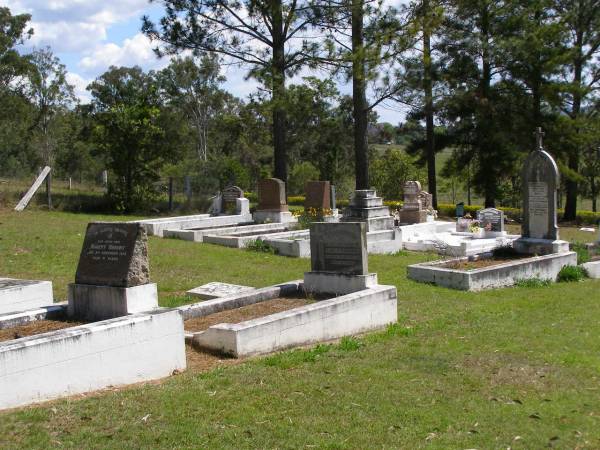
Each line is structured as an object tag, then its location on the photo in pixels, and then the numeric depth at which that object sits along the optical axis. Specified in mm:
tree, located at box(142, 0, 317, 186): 24547
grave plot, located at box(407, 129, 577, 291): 12891
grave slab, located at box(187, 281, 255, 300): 10398
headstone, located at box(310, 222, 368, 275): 9609
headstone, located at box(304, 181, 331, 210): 22734
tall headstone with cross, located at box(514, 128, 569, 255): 15031
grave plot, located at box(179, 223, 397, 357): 7398
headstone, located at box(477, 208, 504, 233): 20722
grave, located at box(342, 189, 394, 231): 19547
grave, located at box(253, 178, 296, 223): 22047
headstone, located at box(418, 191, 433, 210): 24906
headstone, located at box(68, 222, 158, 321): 7347
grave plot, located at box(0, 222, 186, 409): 5664
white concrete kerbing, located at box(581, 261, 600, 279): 14500
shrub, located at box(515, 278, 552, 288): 13086
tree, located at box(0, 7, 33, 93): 38406
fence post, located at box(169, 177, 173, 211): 27578
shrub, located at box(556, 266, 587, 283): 14055
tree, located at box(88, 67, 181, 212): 25969
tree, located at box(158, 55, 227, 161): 49781
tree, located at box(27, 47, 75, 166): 40531
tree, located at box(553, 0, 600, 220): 30266
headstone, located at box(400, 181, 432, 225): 22781
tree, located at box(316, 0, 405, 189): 23297
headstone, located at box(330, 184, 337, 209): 23619
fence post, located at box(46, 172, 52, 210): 25625
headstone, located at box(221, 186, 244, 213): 23719
